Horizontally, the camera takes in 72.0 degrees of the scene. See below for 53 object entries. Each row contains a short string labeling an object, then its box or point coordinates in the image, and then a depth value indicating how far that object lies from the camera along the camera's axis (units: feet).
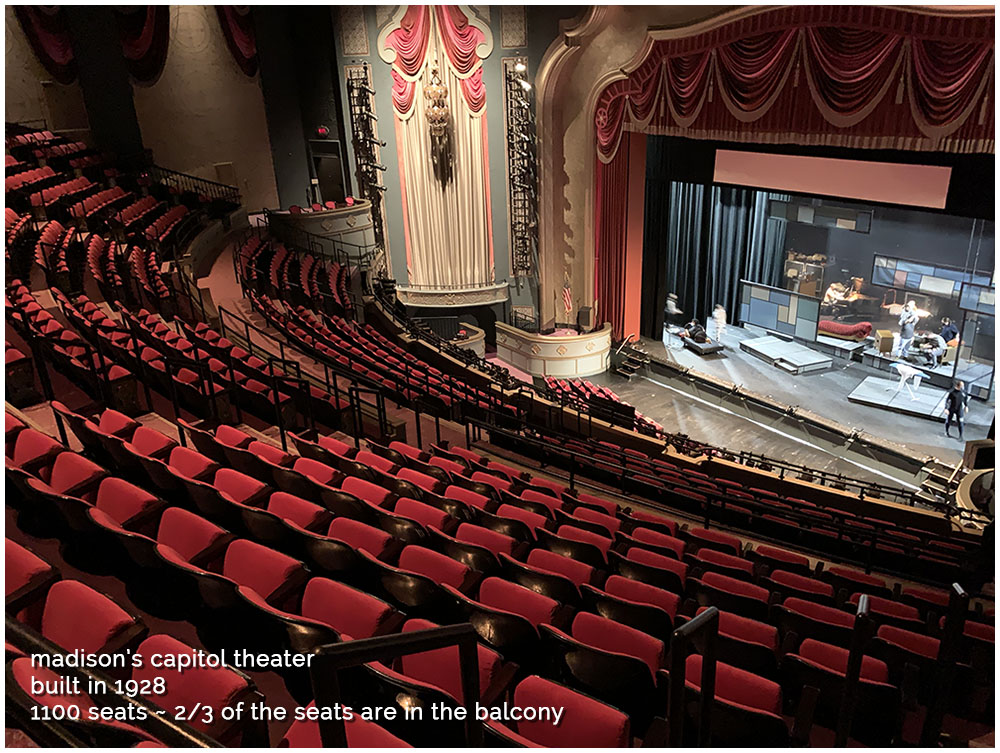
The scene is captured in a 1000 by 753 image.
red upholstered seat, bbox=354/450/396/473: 16.31
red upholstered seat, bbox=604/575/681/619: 11.10
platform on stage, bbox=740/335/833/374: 41.88
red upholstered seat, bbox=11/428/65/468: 11.98
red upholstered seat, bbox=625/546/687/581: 12.81
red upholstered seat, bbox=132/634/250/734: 7.16
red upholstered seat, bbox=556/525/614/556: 13.69
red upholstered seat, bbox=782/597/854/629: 11.45
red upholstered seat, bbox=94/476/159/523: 10.81
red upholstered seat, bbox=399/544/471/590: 10.52
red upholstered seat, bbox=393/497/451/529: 13.03
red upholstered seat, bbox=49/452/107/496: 11.46
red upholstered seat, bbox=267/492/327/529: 11.59
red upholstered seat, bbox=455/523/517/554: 12.50
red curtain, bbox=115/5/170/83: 45.19
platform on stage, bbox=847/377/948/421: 36.01
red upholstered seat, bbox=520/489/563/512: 16.17
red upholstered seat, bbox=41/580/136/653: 7.99
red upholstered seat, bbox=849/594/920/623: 12.24
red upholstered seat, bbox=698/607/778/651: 10.45
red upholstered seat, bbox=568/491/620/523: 17.34
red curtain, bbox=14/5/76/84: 42.57
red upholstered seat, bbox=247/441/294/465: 14.58
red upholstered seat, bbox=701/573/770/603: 12.24
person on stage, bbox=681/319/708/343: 45.88
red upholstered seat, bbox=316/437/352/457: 16.87
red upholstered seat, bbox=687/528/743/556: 15.62
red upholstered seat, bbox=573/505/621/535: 15.55
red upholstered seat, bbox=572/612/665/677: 9.20
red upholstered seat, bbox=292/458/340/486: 14.10
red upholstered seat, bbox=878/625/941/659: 10.57
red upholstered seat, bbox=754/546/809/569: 15.07
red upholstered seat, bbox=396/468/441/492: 15.60
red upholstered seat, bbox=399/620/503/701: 8.27
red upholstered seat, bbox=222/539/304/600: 9.58
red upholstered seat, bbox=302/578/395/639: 8.79
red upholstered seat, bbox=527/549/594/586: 11.82
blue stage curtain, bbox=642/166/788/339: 46.57
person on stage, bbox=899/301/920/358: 40.06
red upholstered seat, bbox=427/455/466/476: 18.07
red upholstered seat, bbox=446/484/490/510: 15.07
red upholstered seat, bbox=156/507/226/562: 10.19
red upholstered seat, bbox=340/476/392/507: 13.51
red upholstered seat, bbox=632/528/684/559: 14.64
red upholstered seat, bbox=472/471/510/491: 17.25
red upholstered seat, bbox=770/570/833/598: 13.15
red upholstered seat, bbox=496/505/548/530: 14.17
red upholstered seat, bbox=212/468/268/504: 12.16
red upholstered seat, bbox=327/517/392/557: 11.03
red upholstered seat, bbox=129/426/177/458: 13.26
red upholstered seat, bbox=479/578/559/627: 9.84
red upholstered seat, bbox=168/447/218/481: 12.71
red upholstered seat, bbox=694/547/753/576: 13.83
